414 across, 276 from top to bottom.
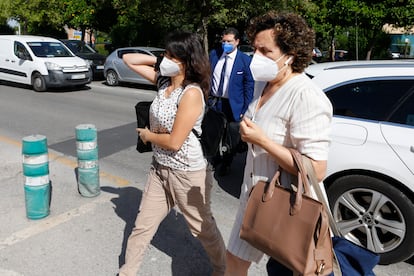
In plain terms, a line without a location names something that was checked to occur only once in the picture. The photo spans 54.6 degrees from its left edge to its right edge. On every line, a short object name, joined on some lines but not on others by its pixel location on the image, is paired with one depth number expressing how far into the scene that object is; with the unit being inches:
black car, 605.6
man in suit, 182.1
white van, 473.7
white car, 116.7
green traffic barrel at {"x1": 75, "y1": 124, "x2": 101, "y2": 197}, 156.2
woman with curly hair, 67.1
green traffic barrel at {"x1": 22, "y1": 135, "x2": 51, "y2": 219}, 135.5
